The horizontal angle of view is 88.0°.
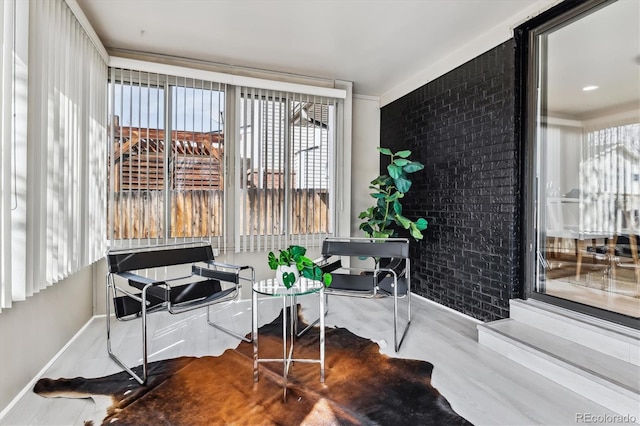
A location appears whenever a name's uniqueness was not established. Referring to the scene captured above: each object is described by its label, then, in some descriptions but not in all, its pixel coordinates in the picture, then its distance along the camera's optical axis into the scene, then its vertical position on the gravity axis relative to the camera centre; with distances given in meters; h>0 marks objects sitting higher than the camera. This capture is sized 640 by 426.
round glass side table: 2.10 -0.52
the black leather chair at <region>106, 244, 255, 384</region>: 2.32 -0.62
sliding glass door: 2.33 +0.43
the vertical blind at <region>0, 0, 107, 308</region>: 1.87 +0.35
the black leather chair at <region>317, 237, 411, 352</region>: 2.78 -0.56
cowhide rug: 1.79 -1.10
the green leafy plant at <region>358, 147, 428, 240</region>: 3.72 +0.08
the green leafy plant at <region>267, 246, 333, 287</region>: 2.24 -0.34
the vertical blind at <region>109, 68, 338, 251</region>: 3.47 +0.56
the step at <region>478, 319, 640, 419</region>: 1.86 -0.96
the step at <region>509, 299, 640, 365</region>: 2.13 -0.82
